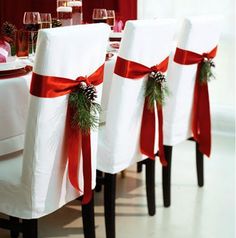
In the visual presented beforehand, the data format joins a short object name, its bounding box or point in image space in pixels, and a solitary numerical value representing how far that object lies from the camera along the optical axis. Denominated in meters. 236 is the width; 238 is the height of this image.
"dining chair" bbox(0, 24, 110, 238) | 1.59
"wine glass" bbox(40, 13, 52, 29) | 2.48
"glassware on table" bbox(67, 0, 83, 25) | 2.92
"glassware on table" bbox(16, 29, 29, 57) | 2.21
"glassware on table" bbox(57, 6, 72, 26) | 2.83
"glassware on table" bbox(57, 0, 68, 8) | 2.99
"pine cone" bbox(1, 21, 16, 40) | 2.53
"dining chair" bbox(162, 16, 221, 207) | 2.46
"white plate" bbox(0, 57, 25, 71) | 1.87
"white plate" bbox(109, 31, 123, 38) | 3.04
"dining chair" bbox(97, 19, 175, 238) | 2.03
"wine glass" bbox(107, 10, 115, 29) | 3.00
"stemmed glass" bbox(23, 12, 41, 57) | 2.37
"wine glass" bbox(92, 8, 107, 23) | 2.88
